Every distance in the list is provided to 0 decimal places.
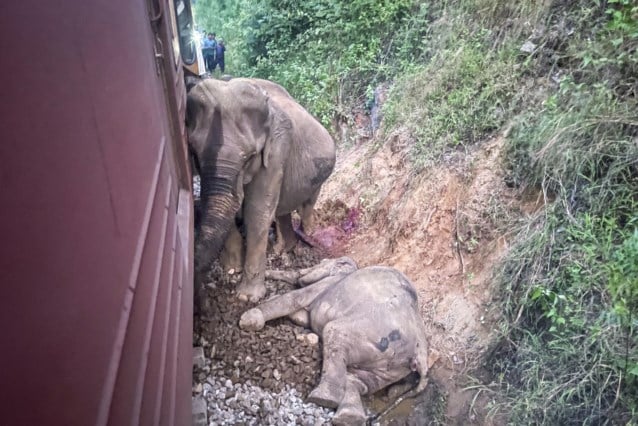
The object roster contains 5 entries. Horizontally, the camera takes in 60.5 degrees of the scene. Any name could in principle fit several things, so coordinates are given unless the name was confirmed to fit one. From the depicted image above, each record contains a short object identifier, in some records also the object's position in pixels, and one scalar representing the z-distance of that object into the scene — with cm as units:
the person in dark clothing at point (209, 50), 951
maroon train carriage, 66
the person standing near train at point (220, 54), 959
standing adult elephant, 340
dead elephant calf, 316
